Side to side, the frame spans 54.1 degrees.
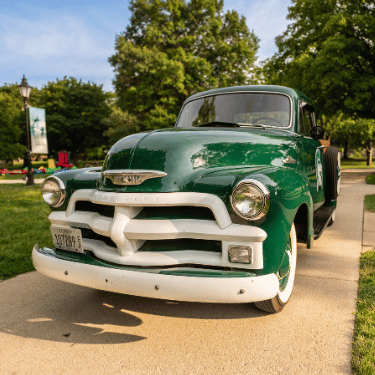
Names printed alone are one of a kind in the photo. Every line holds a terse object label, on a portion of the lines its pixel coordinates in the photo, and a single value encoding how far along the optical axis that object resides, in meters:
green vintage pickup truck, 2.29
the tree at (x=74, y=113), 37.91
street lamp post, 14.32
